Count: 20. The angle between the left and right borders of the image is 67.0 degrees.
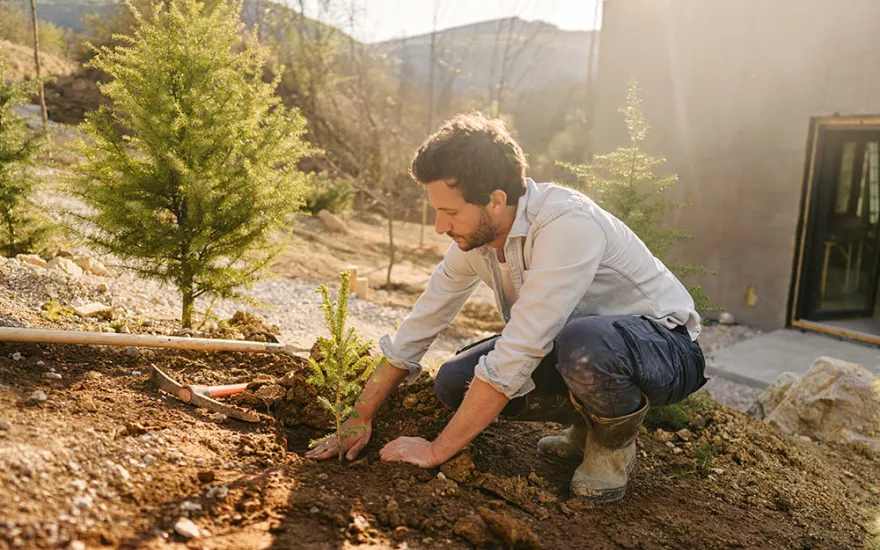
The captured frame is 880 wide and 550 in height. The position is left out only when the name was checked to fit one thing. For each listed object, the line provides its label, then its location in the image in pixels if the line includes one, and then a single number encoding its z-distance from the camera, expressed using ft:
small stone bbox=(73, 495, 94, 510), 5.74
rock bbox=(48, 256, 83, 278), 15.83
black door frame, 21.52
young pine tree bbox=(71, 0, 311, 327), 11.69
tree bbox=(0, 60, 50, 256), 17.29
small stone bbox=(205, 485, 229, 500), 6.49
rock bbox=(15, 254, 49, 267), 16.31
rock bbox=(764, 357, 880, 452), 13.89
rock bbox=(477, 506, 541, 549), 6.63
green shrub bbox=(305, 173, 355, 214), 46.88
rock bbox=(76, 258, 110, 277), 18.06
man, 7.43
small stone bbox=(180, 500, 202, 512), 6.15
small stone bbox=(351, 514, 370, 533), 6.38
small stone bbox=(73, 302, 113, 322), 12.00
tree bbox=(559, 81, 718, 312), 12.89
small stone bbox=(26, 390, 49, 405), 7.66
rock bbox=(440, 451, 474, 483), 7.97
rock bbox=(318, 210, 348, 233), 43.70
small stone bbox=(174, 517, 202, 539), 5.75
